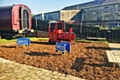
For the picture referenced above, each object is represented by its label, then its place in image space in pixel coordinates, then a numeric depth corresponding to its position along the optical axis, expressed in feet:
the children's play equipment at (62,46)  16.16
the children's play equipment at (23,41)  21.28
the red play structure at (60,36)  23.42
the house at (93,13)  71.42
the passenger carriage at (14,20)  31.19
